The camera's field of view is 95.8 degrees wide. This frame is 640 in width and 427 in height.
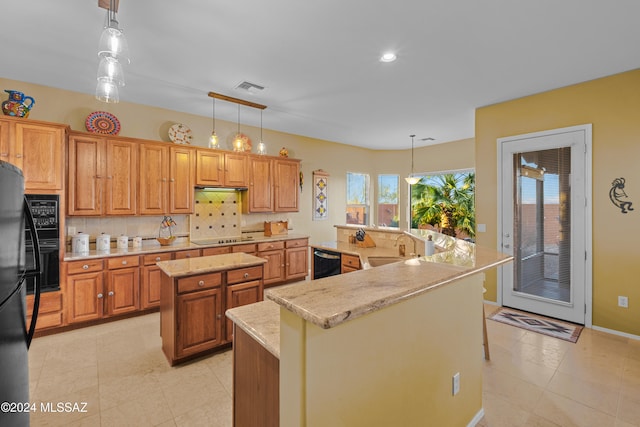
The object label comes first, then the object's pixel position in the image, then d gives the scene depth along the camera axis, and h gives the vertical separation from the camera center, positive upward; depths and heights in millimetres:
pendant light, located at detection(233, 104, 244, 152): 4121 +965
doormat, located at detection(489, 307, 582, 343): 3164 -1309
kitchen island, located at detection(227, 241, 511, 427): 940 -553
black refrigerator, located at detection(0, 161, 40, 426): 783 -264
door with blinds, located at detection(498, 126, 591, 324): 3393 -97
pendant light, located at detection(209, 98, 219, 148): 3915 +966
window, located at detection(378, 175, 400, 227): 7219 +306
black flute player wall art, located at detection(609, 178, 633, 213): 3102 +194
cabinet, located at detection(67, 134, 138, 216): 3436 +449
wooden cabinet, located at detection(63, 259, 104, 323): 3236 -899
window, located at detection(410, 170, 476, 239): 6129 +197
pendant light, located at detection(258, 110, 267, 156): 4037 +889
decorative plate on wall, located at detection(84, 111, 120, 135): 3676 +1148
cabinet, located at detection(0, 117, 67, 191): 2914 +647
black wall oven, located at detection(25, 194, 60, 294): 3029 -236
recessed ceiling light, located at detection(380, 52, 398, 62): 2748 +1508
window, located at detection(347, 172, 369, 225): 6941 +355
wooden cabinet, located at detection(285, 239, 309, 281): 5094 -831
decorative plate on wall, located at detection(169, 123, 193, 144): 4285 +1177
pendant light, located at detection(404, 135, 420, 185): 5938 +674
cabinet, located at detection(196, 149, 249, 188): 4371 +689
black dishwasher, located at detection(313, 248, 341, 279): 3822 -692
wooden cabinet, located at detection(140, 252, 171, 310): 3678 -897
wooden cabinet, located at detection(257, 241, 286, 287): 4789 -813
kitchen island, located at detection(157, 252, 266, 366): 2494 -799
